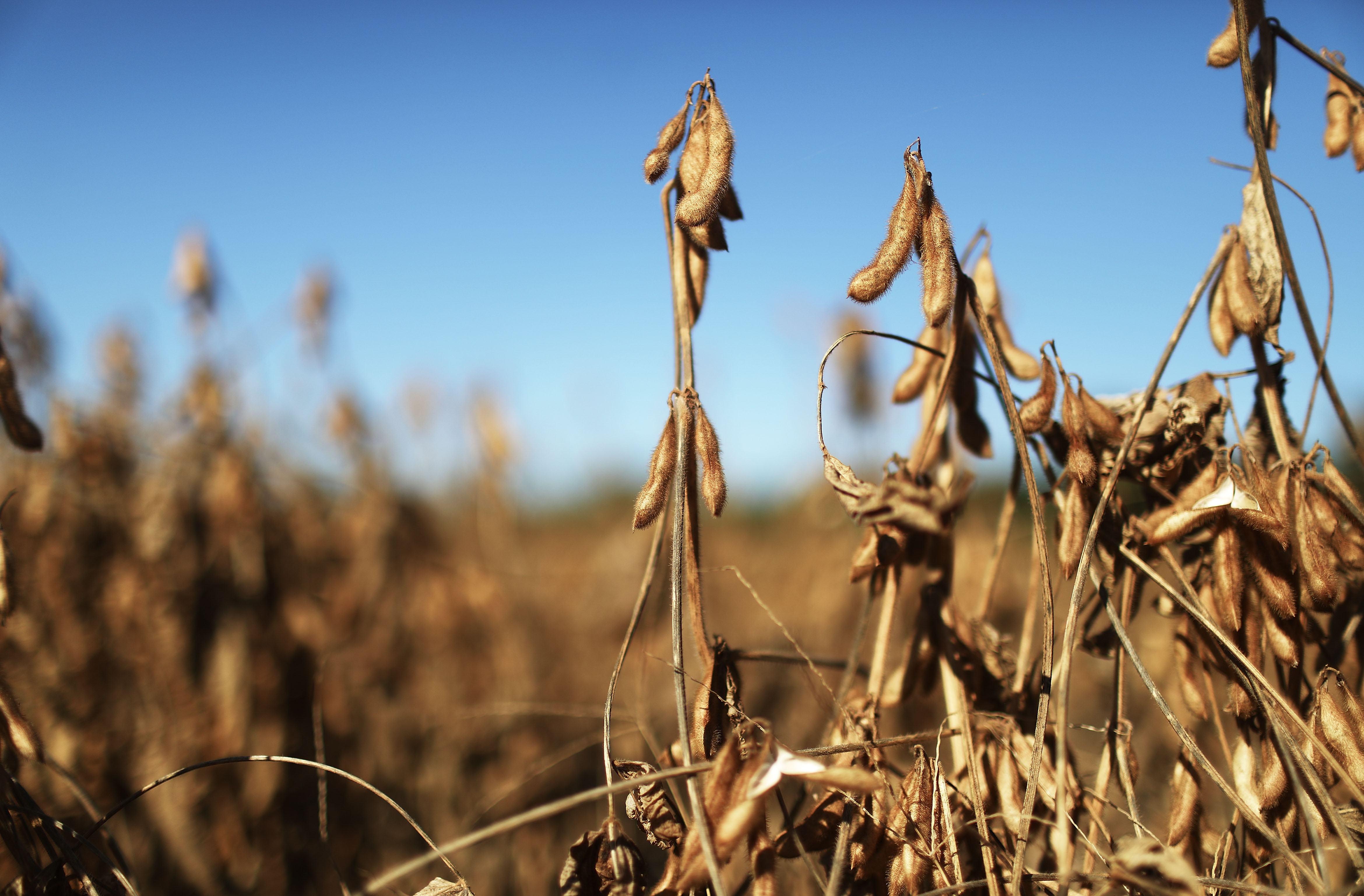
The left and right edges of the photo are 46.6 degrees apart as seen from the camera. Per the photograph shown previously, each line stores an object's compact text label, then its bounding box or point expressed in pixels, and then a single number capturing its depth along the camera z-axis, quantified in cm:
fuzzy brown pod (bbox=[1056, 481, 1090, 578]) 56
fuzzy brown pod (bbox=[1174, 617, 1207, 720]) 57
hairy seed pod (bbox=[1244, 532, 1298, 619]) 55
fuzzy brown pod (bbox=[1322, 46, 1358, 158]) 61
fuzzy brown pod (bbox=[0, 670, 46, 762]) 55
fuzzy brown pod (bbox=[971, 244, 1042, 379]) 61
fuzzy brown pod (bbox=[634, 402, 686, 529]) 54
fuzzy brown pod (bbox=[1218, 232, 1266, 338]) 57
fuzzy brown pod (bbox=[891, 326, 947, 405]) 62
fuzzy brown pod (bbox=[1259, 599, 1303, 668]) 55
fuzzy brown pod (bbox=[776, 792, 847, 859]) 54
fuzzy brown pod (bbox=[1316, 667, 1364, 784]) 54
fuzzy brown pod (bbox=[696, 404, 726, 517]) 53
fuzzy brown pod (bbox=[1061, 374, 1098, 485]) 56
